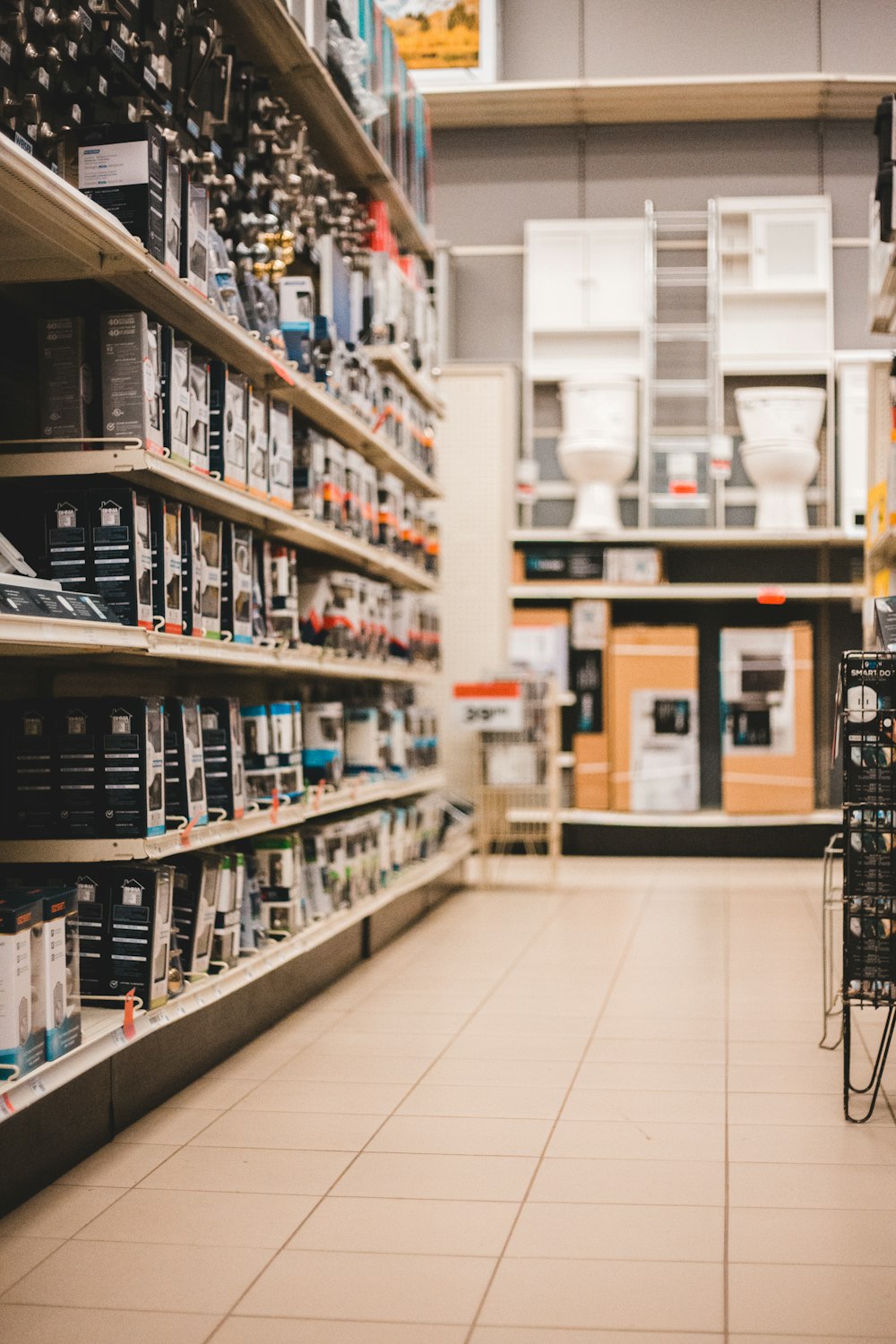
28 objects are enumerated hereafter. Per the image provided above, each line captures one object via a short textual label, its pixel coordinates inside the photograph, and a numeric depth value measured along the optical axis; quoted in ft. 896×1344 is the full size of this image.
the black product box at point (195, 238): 10.40
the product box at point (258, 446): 12.34
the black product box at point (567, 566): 28.91
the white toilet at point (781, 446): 27.81
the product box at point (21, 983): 7.70
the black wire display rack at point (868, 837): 10.39
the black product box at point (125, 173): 9.53
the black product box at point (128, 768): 9.62
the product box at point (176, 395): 10.22
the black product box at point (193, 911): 11.00
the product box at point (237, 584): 11.81
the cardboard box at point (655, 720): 28.37
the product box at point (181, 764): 10.47
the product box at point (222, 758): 11.40
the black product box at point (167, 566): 10.13
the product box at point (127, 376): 9.71
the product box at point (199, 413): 10.92
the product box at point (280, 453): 12.98
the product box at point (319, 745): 15.30
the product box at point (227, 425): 11.43
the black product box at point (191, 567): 10.76
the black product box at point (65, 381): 9.68
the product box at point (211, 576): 11.27
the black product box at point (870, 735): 10.55
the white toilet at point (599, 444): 28.32
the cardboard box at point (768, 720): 28.14
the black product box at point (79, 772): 9.65
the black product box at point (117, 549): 9.55
